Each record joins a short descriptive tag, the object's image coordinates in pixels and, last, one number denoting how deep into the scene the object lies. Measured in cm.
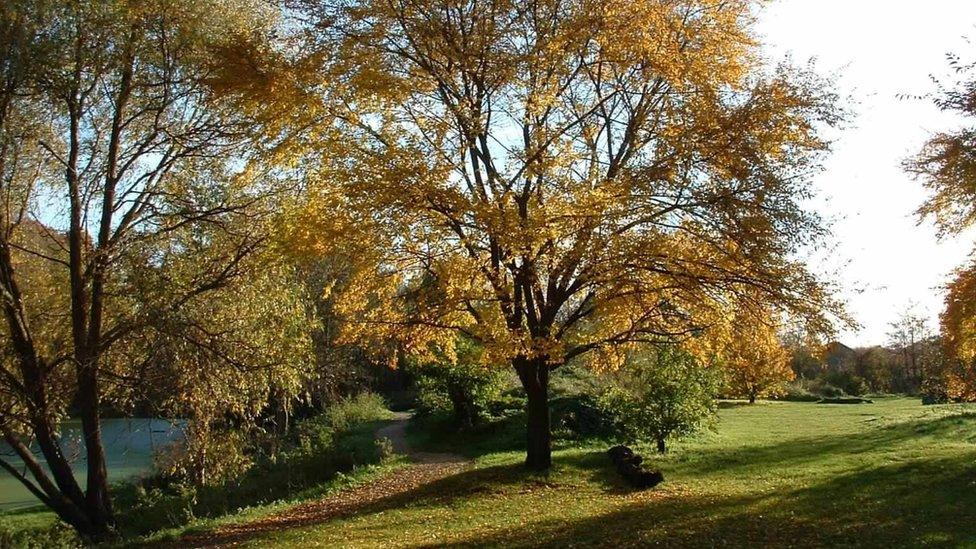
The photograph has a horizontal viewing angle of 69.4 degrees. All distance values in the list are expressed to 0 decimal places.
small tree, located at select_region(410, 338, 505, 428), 2152
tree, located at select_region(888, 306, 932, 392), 4872
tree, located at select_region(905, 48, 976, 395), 1308
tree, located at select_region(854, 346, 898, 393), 5028
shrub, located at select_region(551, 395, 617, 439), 1980
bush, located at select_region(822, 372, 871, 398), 4776
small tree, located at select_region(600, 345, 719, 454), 1526
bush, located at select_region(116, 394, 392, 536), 1439
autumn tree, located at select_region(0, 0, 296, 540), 1164
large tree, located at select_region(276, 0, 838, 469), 1005
